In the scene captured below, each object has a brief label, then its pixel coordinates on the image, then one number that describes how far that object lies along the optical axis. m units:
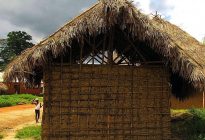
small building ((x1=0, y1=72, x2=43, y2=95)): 23.97
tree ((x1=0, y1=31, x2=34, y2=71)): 37.39
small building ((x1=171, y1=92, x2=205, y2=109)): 11.21
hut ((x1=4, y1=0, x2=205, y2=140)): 5.49
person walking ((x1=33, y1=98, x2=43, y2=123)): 10.16
